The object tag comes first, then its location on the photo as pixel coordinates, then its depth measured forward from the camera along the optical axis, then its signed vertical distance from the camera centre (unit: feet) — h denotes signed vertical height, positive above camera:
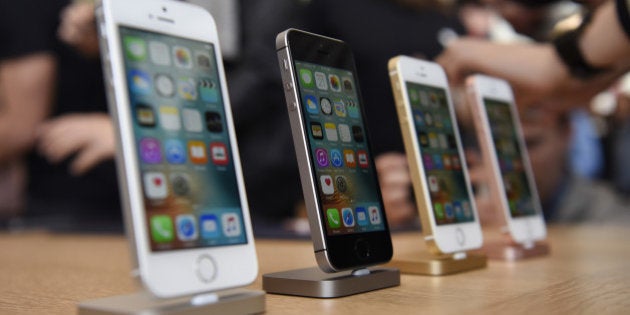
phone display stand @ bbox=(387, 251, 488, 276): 2.75 -0.20
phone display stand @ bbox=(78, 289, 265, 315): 1.65 -0.11
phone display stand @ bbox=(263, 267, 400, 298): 2.13 -0.16
